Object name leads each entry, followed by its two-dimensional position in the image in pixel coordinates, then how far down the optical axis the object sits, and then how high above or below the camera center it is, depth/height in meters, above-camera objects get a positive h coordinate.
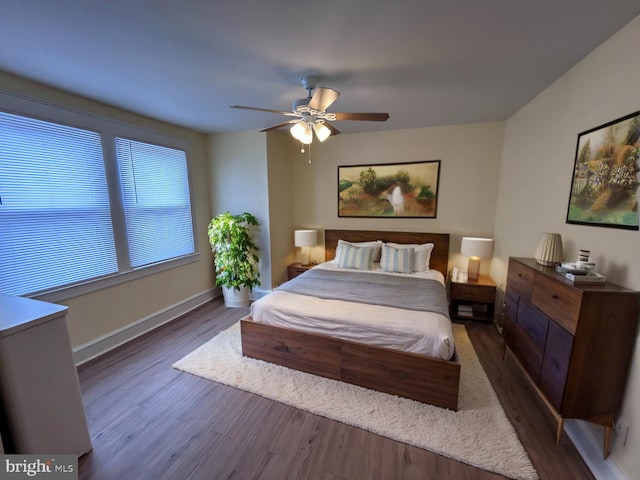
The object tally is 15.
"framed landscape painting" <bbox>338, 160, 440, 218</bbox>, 3.67 +0.18
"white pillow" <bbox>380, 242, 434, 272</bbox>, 3.44 -0.75
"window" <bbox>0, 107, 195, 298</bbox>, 2.06 -0.03
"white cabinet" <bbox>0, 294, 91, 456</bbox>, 1.31 -0.99
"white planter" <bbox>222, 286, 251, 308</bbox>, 3.82 -1.43
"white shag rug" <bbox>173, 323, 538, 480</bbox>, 1.58 -1.54
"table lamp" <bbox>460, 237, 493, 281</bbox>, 3.20 -0.59
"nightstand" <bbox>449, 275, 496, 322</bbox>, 3.14 -1.23
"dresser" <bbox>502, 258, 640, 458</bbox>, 1.38 -0.84
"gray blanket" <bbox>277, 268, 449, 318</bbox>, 2.34 -0.92
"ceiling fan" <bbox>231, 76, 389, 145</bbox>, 1.82 +0.69
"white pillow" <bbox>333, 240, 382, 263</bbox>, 3.69 -0.65
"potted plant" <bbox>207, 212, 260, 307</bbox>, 3.62 -0.76
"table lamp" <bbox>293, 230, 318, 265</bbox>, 3.96 -0.57
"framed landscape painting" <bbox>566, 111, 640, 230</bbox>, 1.45 +0.16
